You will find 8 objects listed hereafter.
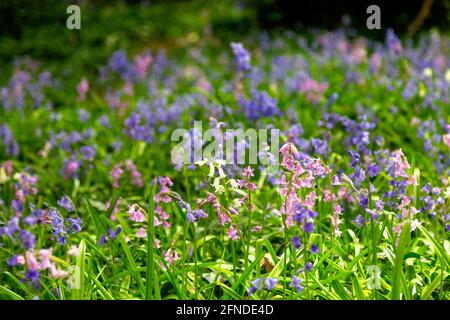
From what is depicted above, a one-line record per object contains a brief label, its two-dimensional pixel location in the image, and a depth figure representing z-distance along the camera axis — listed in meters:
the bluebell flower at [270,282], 1.95
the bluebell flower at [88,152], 4.22
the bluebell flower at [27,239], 1.80
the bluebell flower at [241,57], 3.91
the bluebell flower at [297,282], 2.09
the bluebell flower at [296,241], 2.00
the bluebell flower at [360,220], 2.83
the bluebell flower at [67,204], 2.79
